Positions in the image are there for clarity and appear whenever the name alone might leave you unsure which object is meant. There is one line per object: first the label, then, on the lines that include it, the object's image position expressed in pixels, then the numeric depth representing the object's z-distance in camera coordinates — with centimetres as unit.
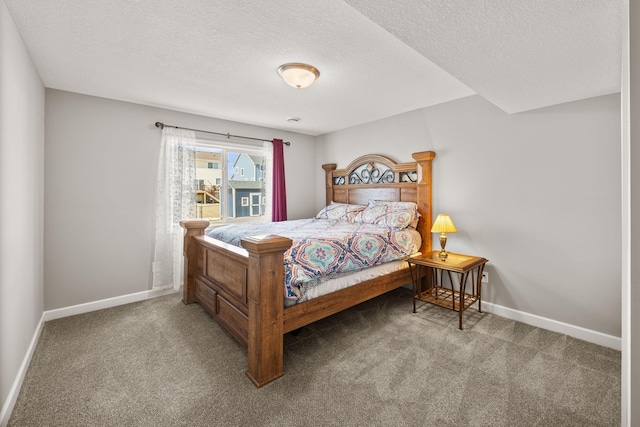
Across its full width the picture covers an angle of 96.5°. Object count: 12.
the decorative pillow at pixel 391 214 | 324
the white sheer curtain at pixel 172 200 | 341
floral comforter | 210
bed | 184
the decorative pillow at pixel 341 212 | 385
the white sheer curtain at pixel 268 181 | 438
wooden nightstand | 265
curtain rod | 335
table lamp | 289
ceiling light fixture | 223
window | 388
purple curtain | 438
